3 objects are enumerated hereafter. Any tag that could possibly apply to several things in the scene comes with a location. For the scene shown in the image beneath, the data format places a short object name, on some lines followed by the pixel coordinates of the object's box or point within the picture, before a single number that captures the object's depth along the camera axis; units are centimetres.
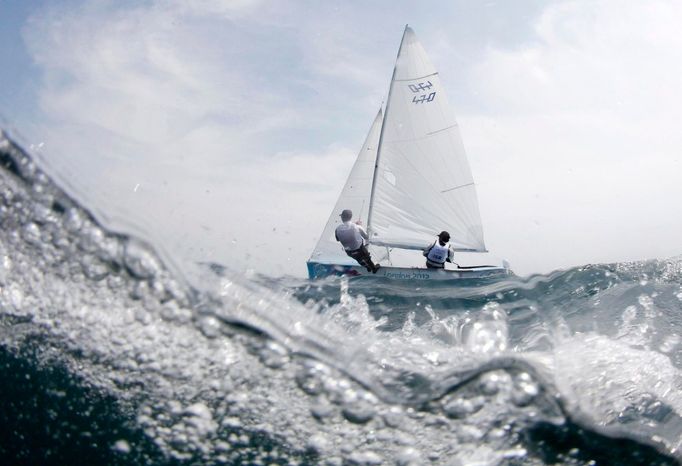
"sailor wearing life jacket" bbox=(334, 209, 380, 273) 1297
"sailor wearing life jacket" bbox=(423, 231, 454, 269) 1368
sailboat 1733
